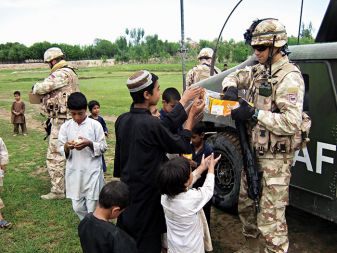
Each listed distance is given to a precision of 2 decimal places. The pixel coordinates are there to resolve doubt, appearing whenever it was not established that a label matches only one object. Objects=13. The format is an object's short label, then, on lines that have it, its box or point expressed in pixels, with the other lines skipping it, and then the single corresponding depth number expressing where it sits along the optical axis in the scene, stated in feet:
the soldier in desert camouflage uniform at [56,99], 17.57
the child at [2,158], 14.21
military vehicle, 10.84
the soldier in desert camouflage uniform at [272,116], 9.82
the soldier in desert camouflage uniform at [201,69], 24.70
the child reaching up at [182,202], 8.75
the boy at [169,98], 13.32
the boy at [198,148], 11.52
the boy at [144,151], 9.10
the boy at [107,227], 7.66
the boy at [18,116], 34.73
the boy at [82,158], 12.80
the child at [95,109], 18.99
